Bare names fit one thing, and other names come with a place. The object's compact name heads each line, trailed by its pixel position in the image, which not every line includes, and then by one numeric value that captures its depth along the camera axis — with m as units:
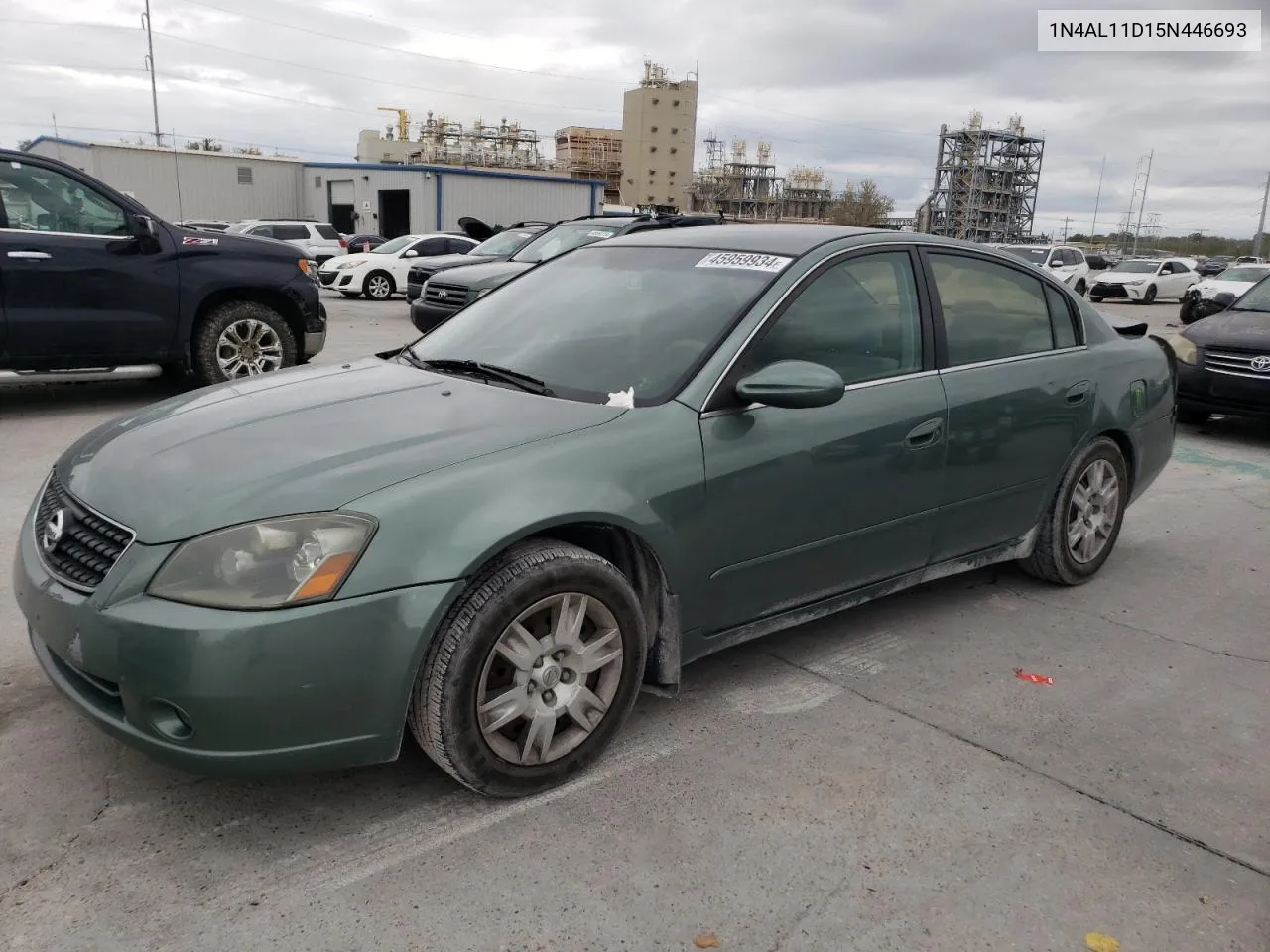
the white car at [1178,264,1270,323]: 19.38
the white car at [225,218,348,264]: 25.52
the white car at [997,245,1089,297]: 26.44
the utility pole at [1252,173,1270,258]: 60.69
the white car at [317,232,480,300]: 20.39
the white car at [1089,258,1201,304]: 29.64
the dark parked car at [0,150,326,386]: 6.87
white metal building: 44.19
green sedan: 2.34
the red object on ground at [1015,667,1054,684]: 3.63
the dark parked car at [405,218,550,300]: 14.09
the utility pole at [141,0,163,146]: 45.43
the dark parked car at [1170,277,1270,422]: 7.97
